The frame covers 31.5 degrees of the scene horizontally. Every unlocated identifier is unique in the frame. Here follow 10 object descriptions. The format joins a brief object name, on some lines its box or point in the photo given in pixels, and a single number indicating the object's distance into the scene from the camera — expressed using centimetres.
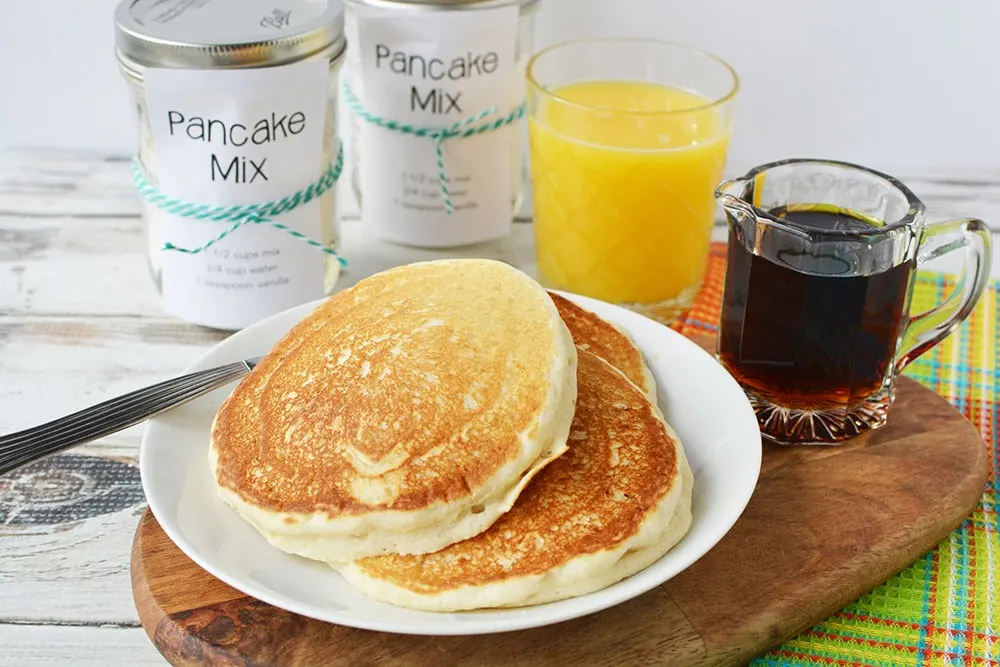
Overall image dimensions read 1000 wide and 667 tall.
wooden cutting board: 53
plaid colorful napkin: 55
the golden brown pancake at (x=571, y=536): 52
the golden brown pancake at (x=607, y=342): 60
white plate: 51
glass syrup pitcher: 60
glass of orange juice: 68
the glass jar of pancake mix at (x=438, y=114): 71
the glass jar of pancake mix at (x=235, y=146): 65
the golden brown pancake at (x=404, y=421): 52
